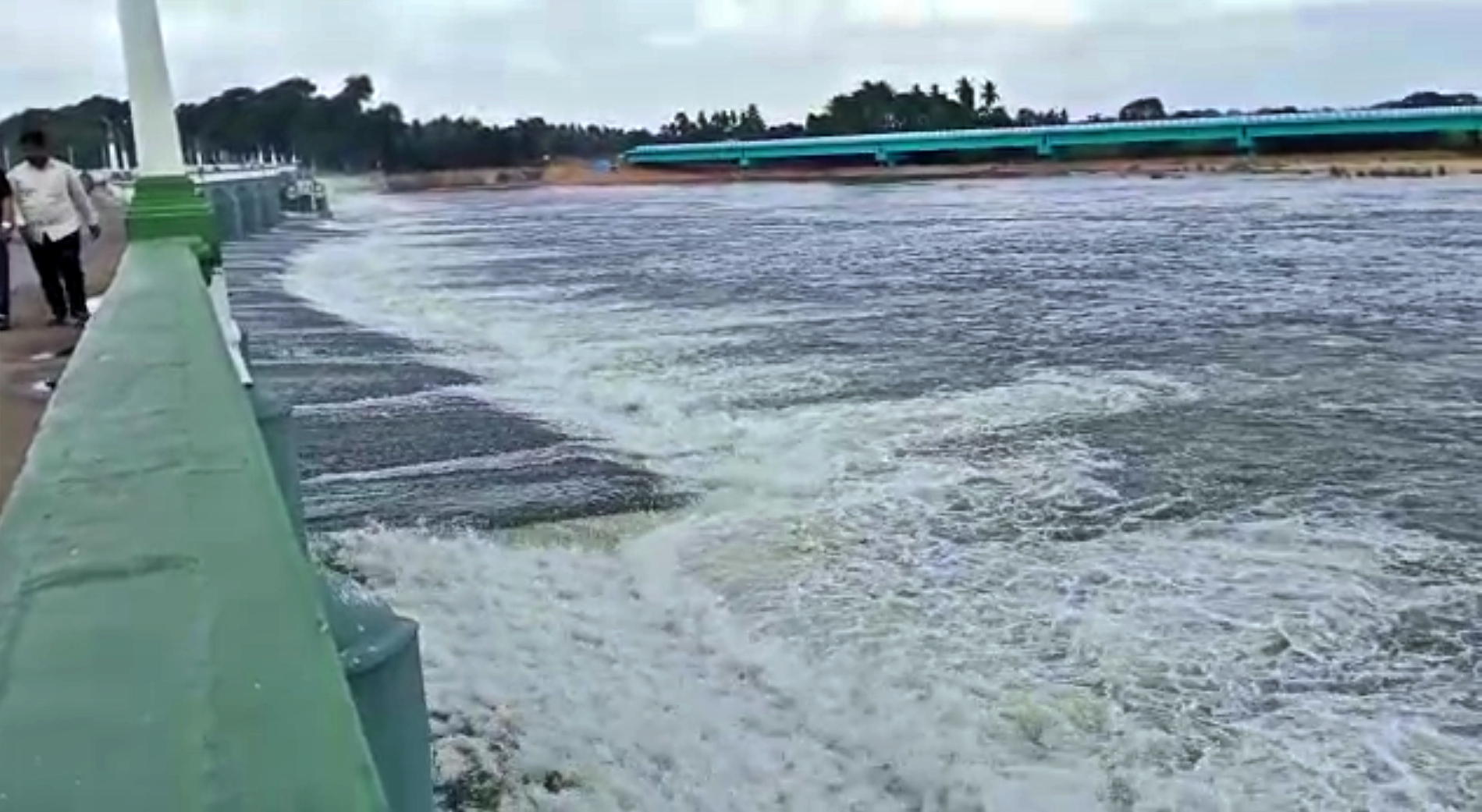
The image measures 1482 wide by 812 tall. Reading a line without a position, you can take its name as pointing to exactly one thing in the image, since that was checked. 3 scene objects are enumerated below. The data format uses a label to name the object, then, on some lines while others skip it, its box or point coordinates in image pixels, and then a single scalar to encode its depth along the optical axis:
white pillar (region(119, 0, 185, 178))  6.18
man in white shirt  11.30
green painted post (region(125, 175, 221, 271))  6.19
